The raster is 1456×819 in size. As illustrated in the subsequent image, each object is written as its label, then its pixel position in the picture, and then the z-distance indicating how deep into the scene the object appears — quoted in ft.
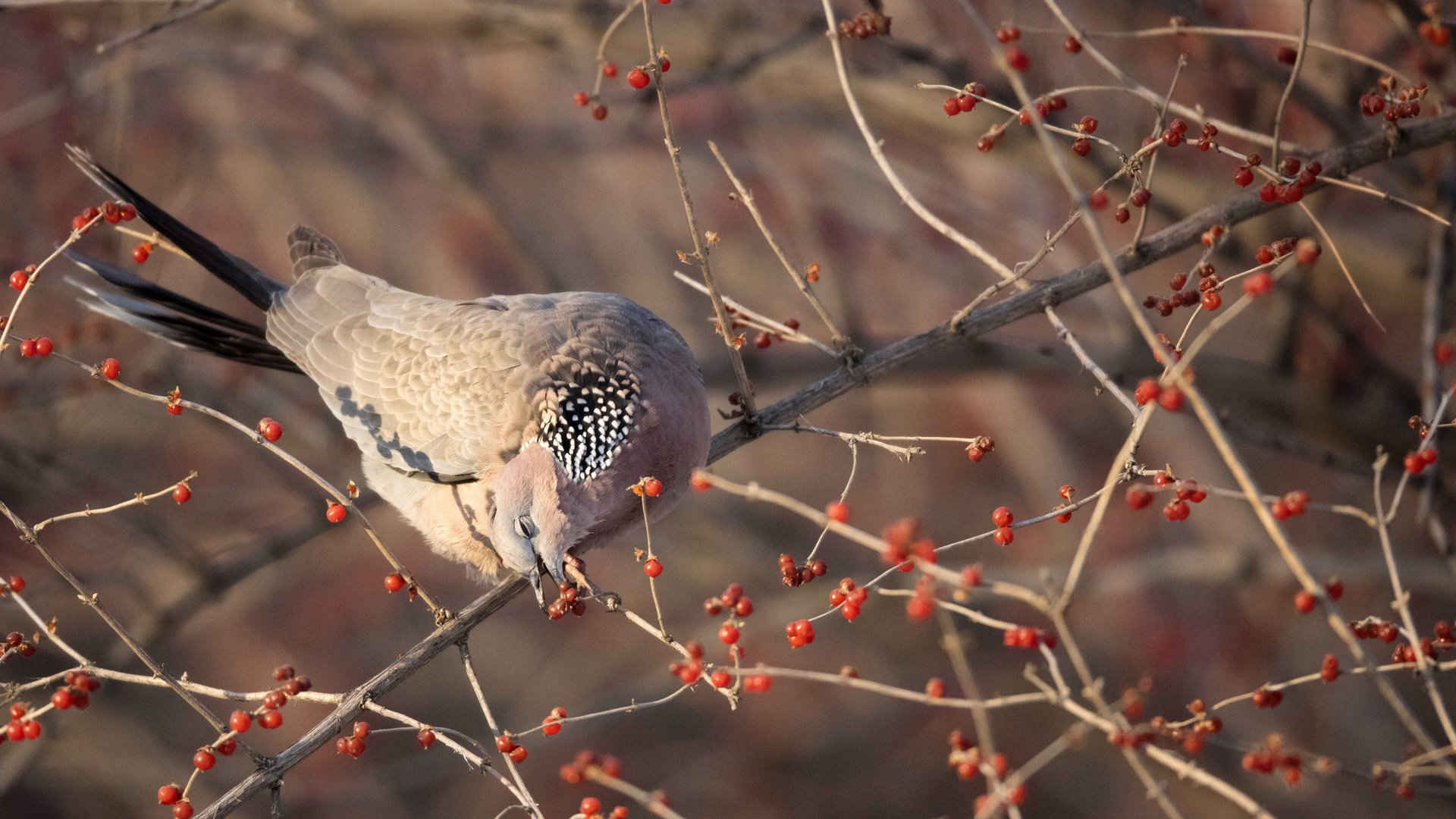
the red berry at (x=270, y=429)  22.63
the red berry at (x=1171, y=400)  14.37
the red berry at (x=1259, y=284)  13.58
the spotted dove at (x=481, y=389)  26.45
